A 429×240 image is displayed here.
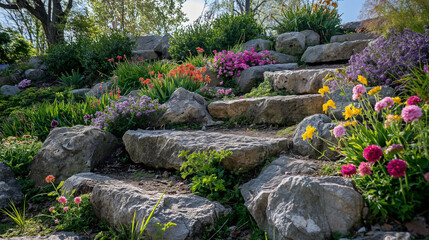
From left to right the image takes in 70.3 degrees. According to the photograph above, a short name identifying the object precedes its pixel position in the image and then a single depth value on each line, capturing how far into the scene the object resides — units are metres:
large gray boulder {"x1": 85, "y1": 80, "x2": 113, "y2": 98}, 8.02
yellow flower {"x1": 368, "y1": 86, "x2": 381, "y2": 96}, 2.54
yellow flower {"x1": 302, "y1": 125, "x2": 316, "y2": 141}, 2.68
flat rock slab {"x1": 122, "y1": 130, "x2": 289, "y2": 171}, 3.27
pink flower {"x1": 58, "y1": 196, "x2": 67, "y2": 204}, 3.01
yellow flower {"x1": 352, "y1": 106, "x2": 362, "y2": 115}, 2.58
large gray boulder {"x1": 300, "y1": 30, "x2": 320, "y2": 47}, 8.64
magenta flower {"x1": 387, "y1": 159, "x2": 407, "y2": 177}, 1.96
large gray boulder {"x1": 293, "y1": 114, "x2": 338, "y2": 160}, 3.17
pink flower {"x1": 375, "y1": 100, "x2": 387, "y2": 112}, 2.39
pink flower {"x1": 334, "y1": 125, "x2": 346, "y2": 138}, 2.49
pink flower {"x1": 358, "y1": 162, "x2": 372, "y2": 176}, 2.16
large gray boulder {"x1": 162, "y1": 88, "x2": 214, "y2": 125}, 5.03
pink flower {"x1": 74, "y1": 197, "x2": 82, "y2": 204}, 2.99
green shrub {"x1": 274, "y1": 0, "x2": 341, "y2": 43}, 8.98
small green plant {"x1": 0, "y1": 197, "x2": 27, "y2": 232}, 3.18
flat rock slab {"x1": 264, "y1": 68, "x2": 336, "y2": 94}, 4.96
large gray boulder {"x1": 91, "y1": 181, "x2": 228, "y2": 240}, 2.60
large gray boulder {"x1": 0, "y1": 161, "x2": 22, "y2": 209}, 3.75
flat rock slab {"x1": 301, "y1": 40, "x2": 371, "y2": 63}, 6.68
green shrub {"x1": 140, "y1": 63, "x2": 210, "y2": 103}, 5.87
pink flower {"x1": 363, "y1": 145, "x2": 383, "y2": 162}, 2.07
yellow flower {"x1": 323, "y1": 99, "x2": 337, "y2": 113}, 2.72
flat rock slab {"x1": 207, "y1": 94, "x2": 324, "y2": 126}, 4.23
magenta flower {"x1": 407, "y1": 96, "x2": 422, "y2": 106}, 2.35
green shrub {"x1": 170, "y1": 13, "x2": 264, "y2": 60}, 9.58
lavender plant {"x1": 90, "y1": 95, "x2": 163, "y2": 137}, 4.96
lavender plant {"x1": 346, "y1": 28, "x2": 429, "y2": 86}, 3.97
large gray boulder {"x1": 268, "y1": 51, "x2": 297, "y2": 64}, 8.02
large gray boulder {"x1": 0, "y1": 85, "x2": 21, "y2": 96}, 10.75
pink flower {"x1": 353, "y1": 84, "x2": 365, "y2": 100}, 2.62
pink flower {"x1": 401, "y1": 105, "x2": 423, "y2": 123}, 2.10
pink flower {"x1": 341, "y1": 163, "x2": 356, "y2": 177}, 2.28
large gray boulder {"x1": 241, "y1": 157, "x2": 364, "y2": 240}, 2.24
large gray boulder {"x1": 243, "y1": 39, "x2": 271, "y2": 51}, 8.73
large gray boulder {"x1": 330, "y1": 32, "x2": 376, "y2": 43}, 8.02
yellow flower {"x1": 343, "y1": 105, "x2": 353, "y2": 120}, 2.61
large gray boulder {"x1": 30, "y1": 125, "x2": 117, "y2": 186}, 4.18
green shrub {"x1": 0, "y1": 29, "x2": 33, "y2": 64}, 13.71
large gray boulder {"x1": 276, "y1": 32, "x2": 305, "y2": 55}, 8.30
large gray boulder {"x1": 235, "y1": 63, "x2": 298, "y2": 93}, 6.48
